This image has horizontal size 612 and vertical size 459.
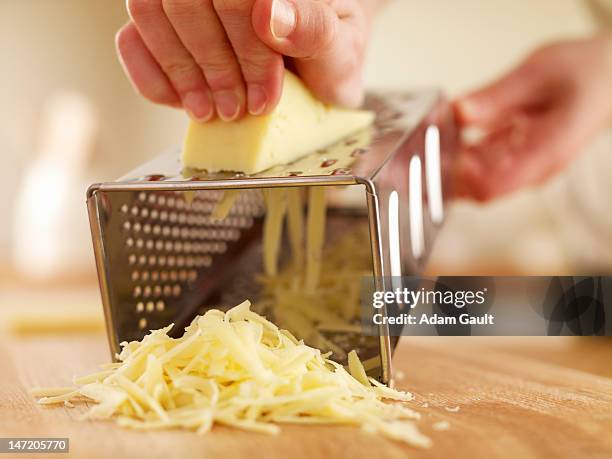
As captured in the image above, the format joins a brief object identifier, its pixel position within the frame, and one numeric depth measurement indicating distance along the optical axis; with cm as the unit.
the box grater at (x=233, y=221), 38
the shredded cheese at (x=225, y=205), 41
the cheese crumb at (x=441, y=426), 35
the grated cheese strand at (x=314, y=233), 45
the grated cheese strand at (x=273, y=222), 48
